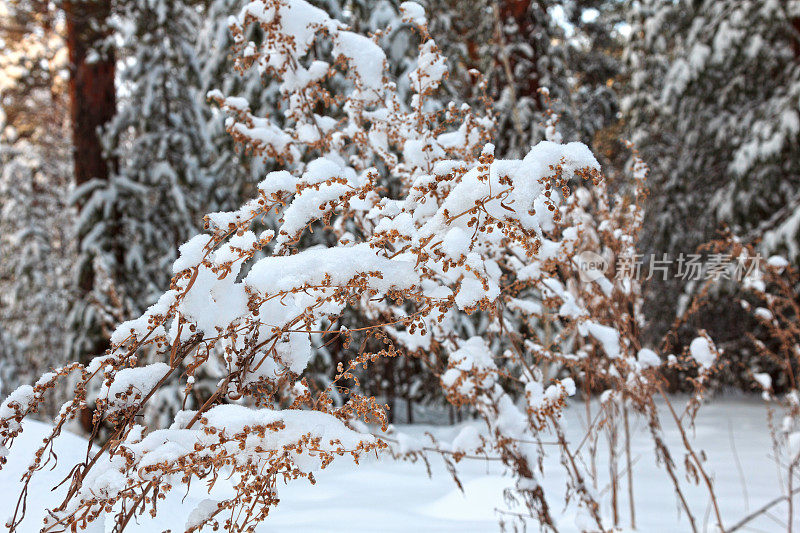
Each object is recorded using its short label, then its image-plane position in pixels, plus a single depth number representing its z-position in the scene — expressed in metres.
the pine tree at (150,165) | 6.08
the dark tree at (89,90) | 6.18
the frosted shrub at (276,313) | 1.06
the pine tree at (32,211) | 8.76
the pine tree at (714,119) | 6.71
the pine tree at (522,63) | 7.16
